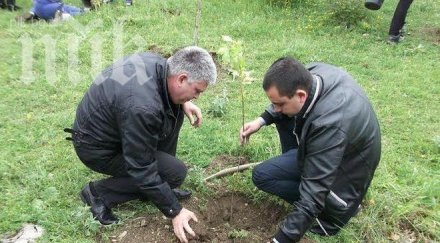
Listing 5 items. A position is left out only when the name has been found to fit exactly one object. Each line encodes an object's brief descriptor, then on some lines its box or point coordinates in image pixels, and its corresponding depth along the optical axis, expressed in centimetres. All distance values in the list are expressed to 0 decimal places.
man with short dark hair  261
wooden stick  371
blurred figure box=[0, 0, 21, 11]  794
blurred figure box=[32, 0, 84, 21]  729
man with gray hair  267
